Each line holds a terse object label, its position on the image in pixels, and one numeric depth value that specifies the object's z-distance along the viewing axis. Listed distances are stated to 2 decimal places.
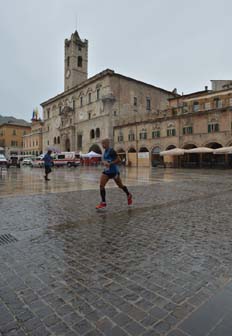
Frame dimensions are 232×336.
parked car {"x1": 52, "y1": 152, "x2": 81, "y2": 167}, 37.41
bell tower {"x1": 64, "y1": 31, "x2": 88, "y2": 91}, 57.09
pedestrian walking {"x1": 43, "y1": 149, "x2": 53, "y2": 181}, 13.15
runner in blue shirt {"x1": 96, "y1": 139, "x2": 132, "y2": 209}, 6.04
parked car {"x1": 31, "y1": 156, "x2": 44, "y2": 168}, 38.99
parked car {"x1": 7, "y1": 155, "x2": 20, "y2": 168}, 36.56
